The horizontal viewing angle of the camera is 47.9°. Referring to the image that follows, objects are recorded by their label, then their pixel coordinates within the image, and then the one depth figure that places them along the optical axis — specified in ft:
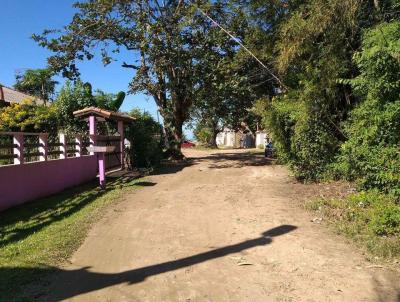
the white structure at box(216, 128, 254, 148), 206.45
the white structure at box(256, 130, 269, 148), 170.97
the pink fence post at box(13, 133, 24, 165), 37.28
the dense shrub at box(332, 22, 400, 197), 28.50
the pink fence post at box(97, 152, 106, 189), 45.70
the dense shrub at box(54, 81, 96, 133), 66.08
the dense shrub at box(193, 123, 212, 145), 209.45
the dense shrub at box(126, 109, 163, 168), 66.13
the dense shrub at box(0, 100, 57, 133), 69.97
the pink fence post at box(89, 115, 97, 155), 49.85
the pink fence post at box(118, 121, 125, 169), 63.87
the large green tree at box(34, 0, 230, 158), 68.54
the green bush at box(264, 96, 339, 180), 41.09
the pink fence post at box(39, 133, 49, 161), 41.98
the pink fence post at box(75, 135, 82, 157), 51.06
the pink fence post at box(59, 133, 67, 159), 46.68
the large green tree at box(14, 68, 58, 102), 141.65
